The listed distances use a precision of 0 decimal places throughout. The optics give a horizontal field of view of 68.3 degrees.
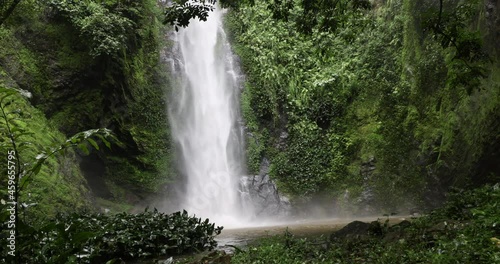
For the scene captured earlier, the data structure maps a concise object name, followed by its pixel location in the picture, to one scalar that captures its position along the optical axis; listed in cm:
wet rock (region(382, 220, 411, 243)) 509
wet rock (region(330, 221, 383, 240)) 585
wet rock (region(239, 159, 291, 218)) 1429
